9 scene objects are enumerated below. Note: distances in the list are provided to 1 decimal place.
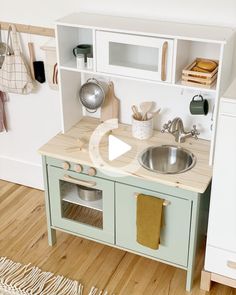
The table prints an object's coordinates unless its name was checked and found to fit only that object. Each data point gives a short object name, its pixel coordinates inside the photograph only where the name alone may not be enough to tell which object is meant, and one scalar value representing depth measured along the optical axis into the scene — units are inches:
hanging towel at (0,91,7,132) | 95.3
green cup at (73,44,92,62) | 77.7
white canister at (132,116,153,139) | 78.9
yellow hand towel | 71.3
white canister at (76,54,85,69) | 77.3
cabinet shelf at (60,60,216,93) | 69.7
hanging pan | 82.5
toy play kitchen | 70.2
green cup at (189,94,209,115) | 75.0
